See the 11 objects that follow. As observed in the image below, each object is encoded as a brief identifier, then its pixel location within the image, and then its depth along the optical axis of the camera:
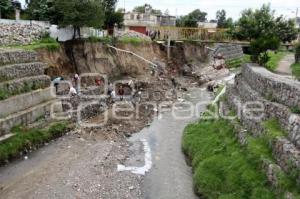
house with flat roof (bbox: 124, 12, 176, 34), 88.94
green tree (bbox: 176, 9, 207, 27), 103.54
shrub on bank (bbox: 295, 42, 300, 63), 45.58
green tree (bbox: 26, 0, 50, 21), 50.59
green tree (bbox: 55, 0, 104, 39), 48.06
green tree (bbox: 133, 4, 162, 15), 123.60
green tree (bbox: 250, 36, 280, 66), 38.50
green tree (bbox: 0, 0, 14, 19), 50.28
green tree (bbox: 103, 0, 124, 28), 73.94
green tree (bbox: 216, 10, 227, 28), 149.62
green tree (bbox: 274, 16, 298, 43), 44.94
